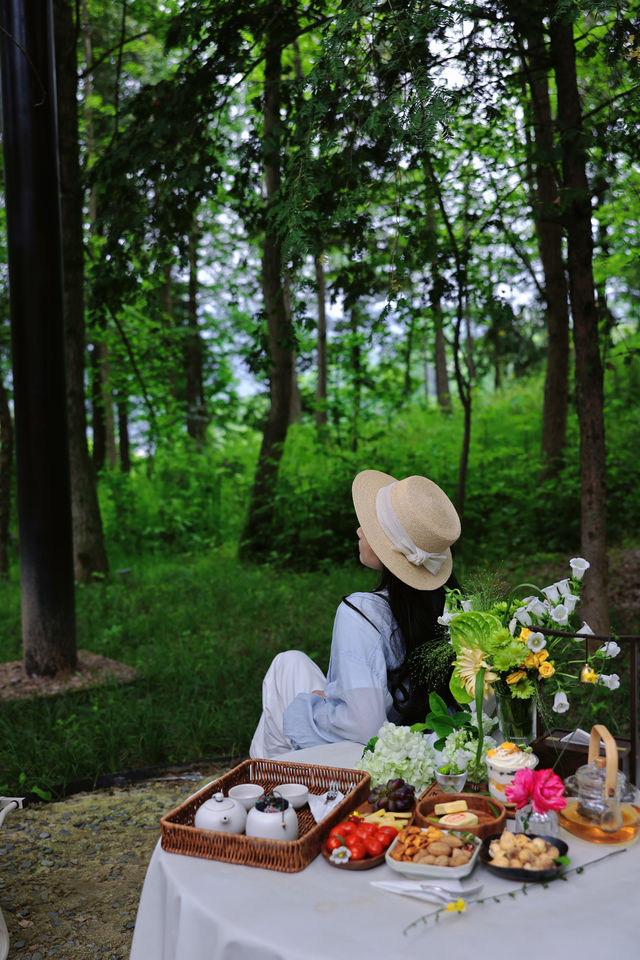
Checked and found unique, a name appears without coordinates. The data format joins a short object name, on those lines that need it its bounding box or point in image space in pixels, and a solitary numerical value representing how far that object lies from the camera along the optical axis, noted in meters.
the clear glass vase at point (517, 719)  2.13
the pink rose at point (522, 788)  1.81
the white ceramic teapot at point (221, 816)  1.85
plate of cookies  1.64
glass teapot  1.81
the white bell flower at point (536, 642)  2.00
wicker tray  1.73
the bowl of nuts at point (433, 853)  1.63
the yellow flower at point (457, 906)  1.52
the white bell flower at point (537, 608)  2.16
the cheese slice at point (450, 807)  1.87
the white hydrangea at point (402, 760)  2.06
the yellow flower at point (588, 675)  1.95
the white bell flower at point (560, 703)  2.00
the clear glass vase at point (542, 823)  1.81
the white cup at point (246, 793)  2.00
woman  2.54
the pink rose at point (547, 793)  1.78
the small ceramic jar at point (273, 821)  1.81
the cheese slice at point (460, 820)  1.80
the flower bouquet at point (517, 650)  2.02
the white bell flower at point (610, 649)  2.05
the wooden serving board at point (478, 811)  1.80
